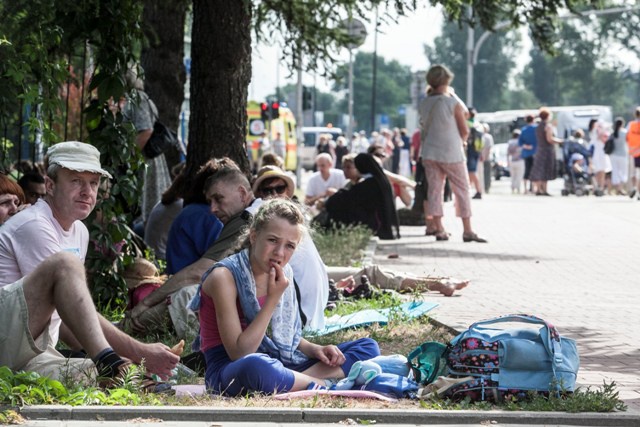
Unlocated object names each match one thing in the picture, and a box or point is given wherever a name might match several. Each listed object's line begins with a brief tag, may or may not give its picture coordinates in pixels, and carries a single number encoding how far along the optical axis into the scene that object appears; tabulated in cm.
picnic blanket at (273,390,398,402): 1128
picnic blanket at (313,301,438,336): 1593
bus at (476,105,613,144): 11675
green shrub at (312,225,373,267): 2417
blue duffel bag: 1114
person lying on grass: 1548
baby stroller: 6140
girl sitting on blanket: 1137
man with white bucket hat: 1077
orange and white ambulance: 8262
